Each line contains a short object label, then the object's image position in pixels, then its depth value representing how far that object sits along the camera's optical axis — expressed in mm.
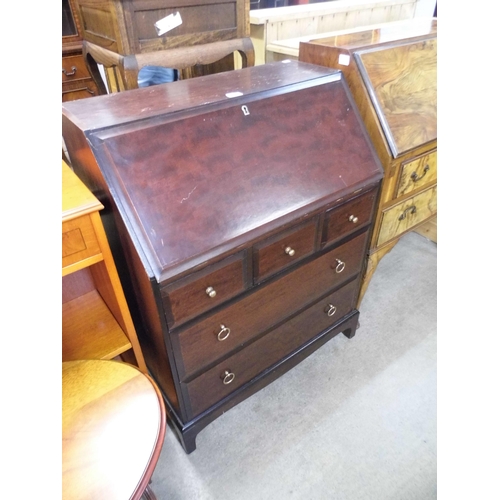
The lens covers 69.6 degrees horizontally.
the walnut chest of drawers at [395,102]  1208
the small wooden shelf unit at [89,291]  828
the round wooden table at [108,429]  712
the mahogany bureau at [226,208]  839
